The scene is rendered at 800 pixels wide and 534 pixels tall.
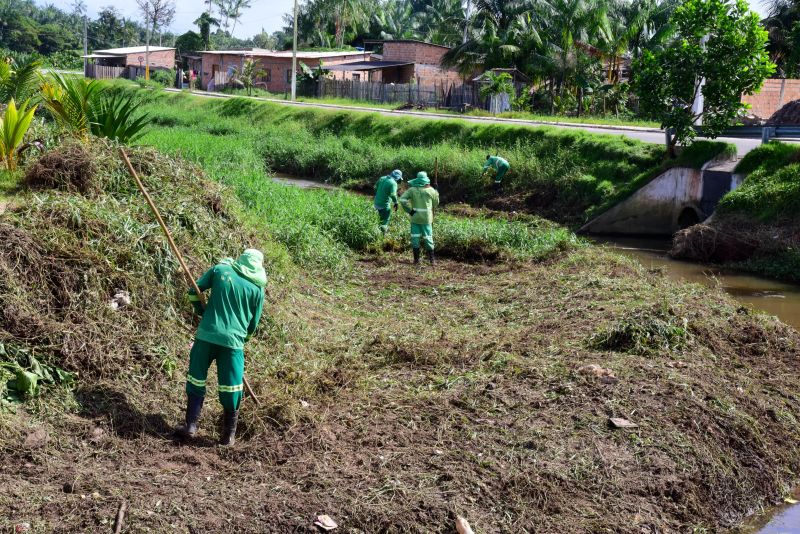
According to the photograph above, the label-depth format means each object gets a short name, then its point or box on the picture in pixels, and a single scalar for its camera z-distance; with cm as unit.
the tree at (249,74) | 4978
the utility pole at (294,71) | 4512
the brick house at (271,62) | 5597
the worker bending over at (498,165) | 2257
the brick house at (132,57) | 6994
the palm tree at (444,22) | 5134
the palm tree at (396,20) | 7037
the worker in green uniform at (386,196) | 1605
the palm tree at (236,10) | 9512
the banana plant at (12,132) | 1138
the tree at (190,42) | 7606
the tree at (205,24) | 7350
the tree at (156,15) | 7669
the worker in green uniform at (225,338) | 678
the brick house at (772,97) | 3216
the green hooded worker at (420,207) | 1441
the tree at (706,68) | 1956
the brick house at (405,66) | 4902
